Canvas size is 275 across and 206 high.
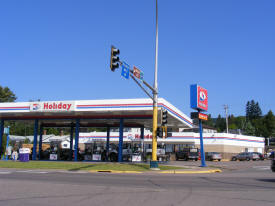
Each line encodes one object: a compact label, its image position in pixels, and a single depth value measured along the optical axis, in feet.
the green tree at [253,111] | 525.75
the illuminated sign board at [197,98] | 91.44
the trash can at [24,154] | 102.63
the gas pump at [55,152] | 120.67
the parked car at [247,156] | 166.71
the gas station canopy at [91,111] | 96.12
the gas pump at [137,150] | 105.70
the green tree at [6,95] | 294.87
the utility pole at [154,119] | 73.20
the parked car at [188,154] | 147.95
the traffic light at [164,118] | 72.18
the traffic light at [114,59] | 52.60
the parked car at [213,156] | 156.87
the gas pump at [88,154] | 117.21
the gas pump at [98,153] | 115.65
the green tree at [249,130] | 362.12
